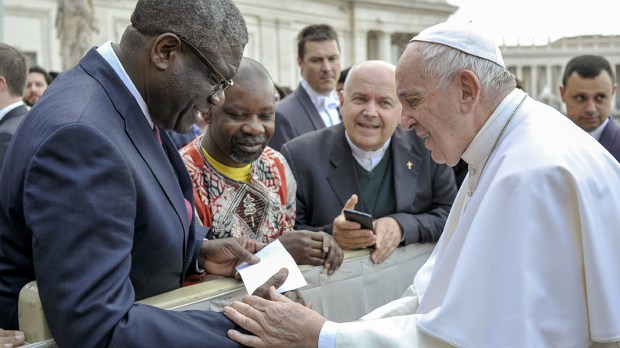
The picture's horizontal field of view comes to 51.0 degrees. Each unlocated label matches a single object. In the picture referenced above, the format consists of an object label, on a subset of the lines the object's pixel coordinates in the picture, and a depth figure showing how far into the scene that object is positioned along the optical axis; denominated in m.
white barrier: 1.92
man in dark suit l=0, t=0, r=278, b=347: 1.74
